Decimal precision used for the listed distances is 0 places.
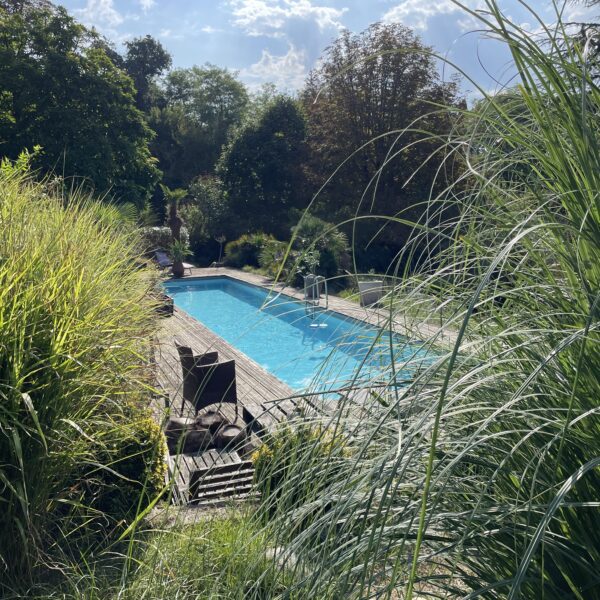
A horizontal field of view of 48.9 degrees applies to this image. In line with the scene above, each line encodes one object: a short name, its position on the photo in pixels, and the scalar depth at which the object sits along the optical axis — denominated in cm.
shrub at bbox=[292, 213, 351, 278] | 1560
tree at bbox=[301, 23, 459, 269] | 1764
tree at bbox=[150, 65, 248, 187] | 3073
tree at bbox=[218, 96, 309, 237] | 2180
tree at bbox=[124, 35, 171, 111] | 3506
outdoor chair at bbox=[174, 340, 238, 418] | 518
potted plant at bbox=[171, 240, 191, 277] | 1766
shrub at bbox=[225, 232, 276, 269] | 1963
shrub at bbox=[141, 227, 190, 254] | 2008
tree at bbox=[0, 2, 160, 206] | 1574
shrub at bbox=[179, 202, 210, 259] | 2239
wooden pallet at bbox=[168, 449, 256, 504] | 354
